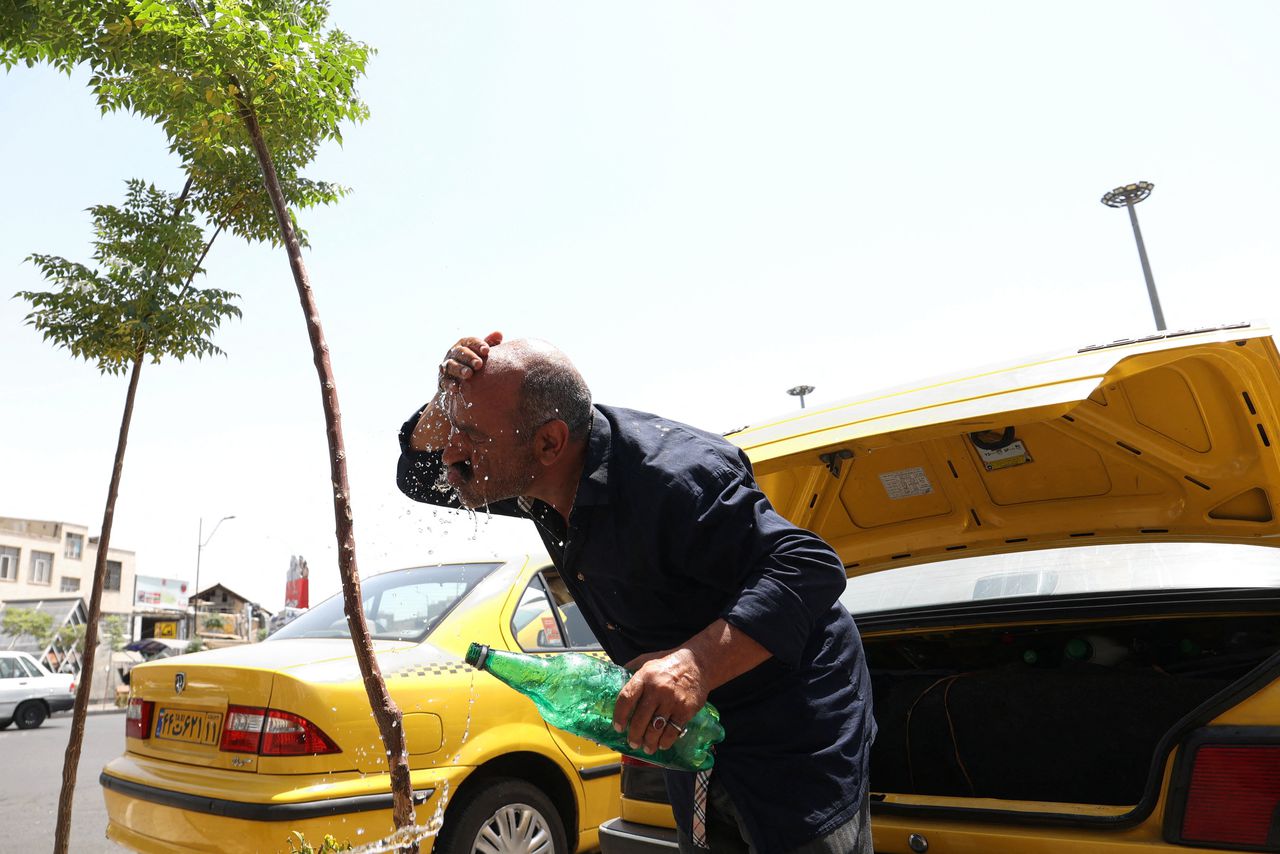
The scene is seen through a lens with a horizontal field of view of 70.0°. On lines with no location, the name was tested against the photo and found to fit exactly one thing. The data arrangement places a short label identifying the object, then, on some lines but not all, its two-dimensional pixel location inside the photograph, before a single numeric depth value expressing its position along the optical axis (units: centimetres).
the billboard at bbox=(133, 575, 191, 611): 8381
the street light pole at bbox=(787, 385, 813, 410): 2258
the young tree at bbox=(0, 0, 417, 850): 221
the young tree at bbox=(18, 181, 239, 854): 424
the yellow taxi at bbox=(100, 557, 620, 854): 340
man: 178
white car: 1800
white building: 5838
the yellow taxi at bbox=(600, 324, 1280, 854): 243
